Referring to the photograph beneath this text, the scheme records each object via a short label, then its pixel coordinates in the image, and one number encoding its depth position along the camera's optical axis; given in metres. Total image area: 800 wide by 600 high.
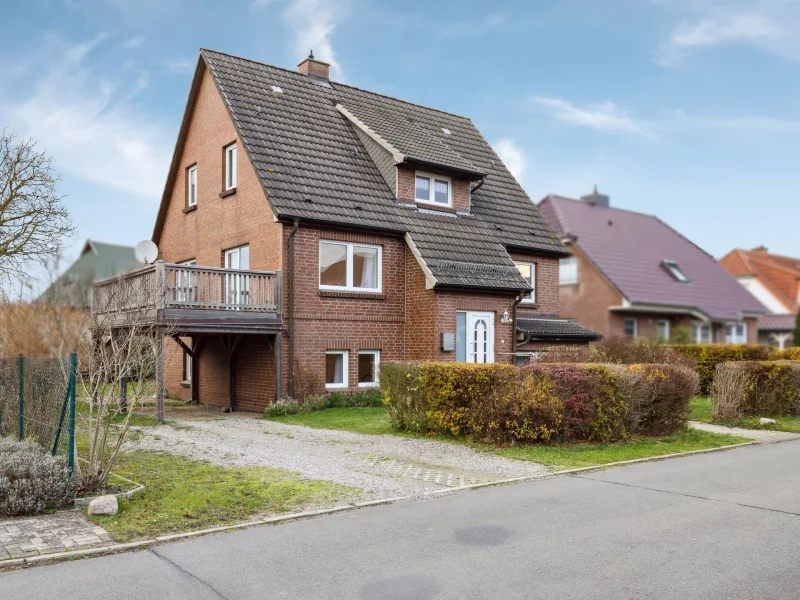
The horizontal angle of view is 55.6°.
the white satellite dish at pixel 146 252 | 18.58
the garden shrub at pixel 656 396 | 13.08
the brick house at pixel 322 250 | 18.12
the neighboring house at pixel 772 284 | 47.78
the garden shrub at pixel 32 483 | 7.79
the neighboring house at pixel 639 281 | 34.50
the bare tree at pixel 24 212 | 15.46
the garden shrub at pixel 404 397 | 13.45
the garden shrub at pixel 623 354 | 17.42
